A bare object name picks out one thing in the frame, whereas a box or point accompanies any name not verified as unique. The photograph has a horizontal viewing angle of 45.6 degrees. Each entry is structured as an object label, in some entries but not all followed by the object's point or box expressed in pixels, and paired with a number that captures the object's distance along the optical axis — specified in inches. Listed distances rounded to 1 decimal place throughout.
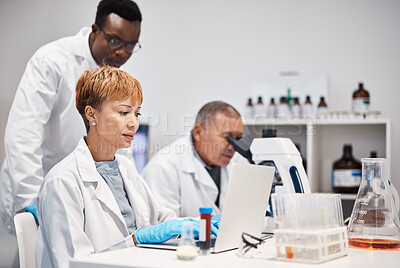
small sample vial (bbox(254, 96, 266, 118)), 111.9
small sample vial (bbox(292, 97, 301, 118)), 109.4
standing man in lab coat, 67.4
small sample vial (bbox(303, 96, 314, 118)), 109.4
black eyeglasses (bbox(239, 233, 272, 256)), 41.0
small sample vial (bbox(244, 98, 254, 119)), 113.2
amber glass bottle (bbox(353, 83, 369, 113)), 104.7
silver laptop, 41.7
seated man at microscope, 86.1
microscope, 54.0
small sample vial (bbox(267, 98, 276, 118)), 111.6
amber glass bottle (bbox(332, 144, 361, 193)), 103.3
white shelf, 101.7
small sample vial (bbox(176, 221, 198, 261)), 38.4
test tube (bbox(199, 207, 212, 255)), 41.6
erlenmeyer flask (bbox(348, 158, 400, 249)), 46.2
